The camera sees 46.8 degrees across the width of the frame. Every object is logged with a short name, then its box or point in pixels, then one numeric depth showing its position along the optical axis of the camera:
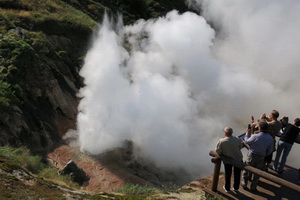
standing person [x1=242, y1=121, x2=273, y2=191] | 5.71
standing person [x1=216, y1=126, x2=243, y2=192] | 5.71
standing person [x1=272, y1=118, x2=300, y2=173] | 6.35
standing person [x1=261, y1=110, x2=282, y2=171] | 6.30
